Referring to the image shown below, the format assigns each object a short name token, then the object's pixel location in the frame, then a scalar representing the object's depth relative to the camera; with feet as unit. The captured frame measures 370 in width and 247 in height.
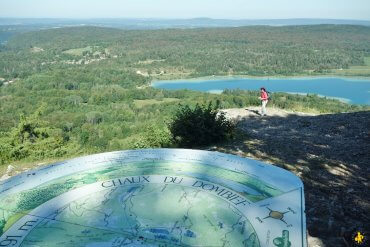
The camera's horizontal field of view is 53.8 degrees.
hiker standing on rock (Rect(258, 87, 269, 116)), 46.36
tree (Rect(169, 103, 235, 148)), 27.78
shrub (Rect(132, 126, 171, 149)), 28.94
